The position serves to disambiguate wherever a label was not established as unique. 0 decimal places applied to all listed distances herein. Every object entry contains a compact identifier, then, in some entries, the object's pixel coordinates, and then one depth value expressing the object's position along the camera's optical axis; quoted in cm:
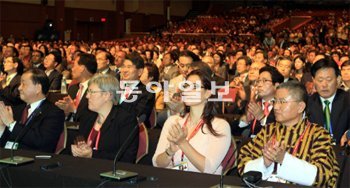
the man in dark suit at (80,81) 514
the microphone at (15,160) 278
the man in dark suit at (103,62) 708
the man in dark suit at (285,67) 641
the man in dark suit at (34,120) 362
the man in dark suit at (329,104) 429
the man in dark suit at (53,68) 719
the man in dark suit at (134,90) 499
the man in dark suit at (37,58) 894
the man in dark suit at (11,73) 663
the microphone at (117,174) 248
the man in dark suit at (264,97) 427
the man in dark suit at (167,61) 811
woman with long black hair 307
